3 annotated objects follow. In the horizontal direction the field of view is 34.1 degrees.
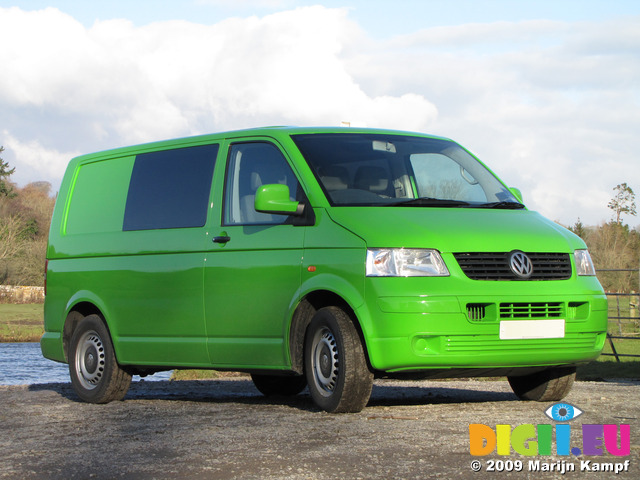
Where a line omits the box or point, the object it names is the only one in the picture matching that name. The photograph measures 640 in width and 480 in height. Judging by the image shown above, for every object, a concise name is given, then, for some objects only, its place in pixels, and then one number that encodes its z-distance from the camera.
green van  7.01
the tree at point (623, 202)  89.19
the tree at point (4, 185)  86.19
